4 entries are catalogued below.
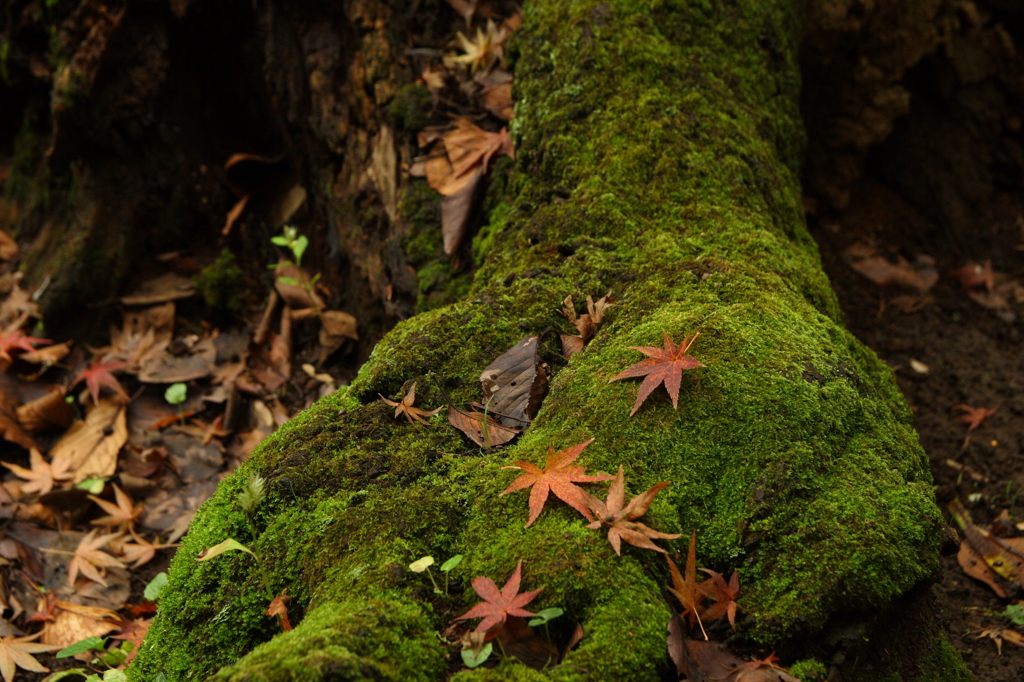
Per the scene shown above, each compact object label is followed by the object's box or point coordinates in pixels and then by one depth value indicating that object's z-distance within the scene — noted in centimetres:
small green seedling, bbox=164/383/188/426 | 420
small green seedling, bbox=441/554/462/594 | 187
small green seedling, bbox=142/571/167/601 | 289
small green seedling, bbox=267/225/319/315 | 411
